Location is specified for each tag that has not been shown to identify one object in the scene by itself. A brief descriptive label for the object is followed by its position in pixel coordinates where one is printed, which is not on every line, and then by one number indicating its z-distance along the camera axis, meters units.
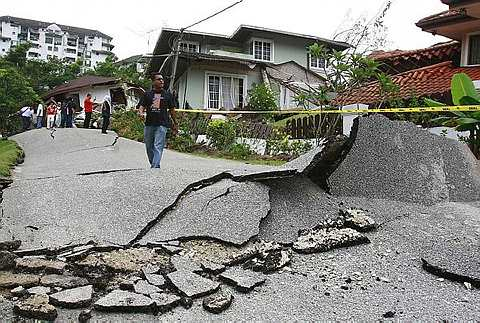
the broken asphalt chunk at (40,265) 3.41
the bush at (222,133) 13.50
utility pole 18.88
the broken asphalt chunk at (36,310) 2.81
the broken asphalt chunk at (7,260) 3.40
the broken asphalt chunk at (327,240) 4.03
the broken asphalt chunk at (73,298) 2.97
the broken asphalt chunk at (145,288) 3.16
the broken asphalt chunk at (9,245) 3.69
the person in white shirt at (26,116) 20.06
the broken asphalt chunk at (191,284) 3.20
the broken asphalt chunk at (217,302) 3.03
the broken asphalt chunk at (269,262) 3.65
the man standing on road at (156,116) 6.63
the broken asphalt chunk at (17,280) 3.17
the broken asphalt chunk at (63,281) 3.21
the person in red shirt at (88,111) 19.34
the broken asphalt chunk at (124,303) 2.95
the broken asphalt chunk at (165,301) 3.02
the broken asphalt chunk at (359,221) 4.42
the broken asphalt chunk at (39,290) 3.08
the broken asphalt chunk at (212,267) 3.53
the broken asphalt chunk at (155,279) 3.29
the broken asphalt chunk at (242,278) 3.33
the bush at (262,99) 19.09
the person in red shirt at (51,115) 20.64
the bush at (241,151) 12.44
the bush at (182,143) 14.50
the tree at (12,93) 15.46
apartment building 87.19
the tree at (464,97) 5.02
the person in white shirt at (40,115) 22.34
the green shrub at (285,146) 11.52
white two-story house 21.62
